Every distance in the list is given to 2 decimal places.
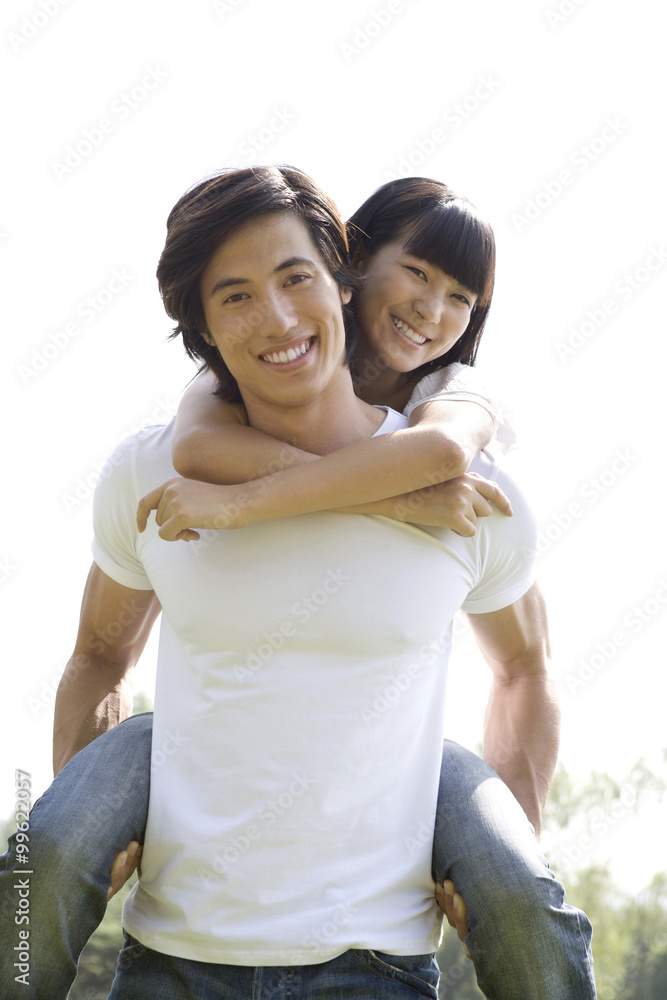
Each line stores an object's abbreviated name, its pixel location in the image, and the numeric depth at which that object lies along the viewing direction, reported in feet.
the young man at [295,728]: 8.72
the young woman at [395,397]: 8.94
